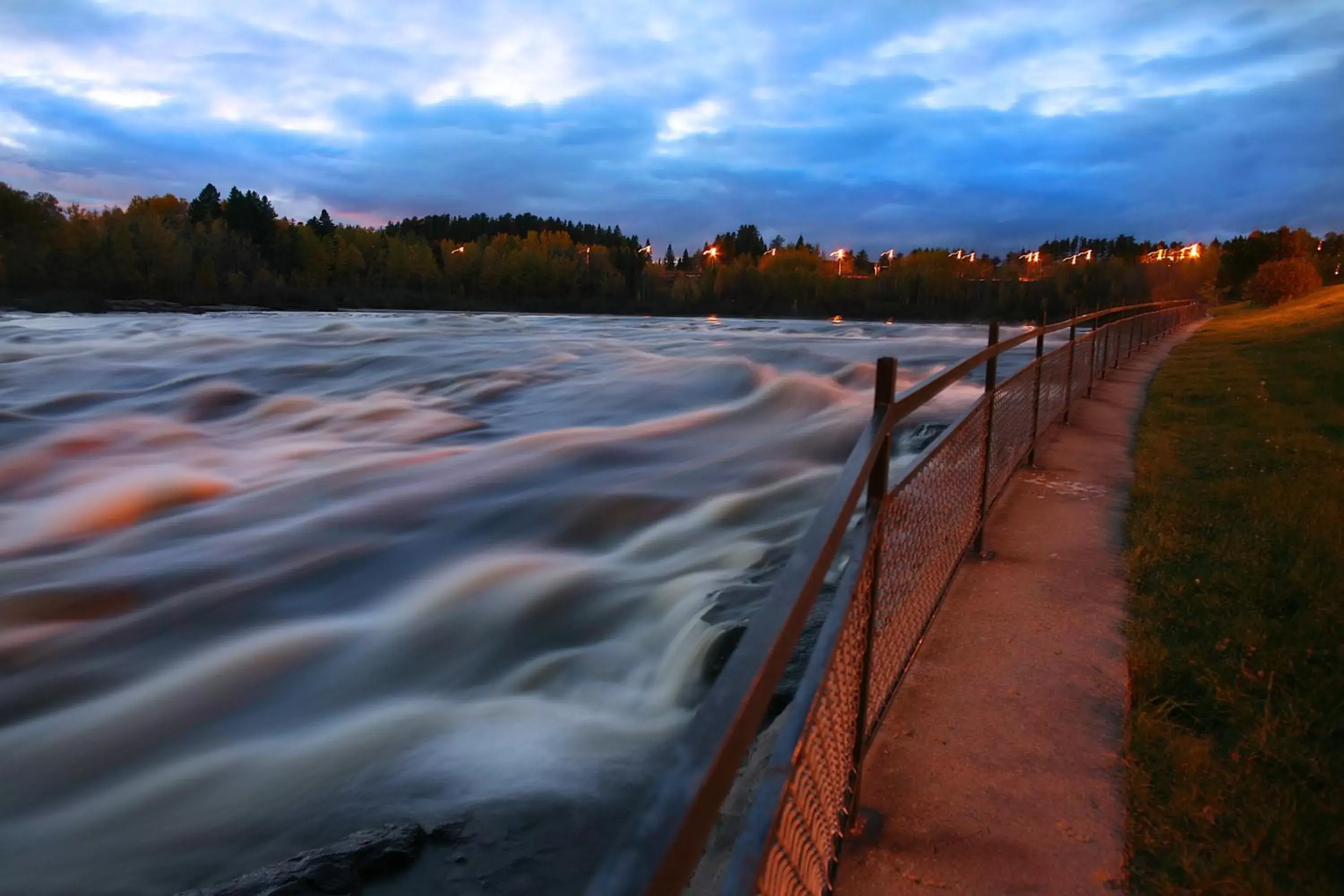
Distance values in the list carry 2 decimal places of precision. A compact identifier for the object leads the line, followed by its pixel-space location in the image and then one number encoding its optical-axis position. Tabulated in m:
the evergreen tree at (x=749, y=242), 187.50
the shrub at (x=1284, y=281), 47.38
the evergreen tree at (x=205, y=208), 110.75
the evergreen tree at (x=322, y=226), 112.00
